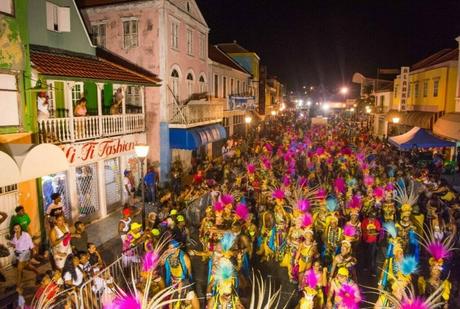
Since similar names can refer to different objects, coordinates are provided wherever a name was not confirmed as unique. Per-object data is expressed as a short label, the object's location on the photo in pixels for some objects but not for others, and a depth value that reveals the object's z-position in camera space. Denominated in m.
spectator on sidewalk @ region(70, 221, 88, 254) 8.77
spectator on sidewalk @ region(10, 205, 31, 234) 9.41
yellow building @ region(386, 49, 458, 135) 24.04
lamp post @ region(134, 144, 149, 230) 10.47
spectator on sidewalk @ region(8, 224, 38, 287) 8.76
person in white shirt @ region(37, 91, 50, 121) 11.02
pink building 18.08
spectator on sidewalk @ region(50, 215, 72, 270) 8.62
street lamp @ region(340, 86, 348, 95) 69.81
